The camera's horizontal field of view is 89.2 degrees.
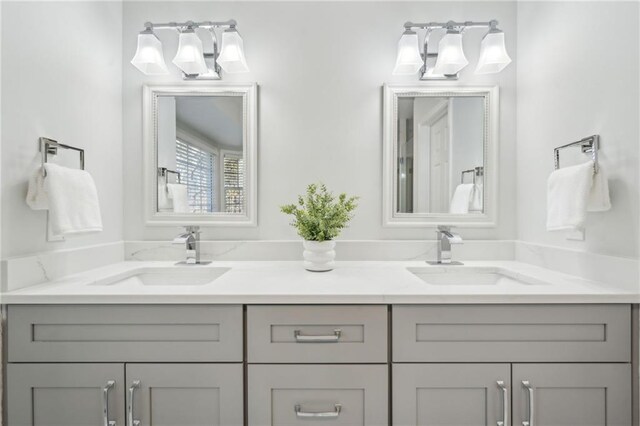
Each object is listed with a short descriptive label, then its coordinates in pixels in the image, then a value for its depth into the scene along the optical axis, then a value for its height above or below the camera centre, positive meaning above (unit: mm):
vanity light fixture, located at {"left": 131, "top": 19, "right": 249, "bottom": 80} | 1445 +720
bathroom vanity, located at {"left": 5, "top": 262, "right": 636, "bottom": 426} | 998 -465
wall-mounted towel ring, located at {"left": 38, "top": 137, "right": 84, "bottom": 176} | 1122 +229
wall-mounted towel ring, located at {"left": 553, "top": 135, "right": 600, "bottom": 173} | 1099 +233
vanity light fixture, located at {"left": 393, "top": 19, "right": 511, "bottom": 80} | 1438 +722
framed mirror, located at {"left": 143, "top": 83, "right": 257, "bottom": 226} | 1584 +286
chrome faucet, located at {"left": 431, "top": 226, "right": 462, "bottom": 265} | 1507 -168
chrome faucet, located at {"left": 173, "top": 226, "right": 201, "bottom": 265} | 1510 -157
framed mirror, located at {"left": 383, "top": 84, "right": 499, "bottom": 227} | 1574 +272
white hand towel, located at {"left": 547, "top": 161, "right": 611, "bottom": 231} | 1069 +51
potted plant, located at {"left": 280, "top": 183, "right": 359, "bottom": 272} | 1344 -68
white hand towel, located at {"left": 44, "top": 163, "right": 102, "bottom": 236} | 1076 +33
